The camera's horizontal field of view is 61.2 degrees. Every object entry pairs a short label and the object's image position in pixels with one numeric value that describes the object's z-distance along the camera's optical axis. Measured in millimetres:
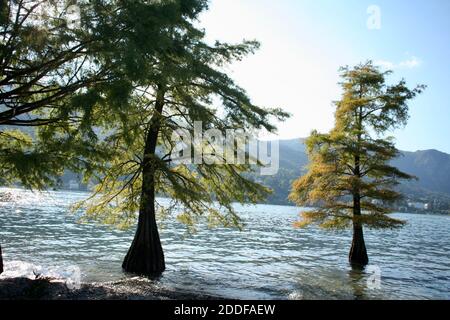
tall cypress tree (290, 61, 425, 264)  27078
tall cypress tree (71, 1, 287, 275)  18078
